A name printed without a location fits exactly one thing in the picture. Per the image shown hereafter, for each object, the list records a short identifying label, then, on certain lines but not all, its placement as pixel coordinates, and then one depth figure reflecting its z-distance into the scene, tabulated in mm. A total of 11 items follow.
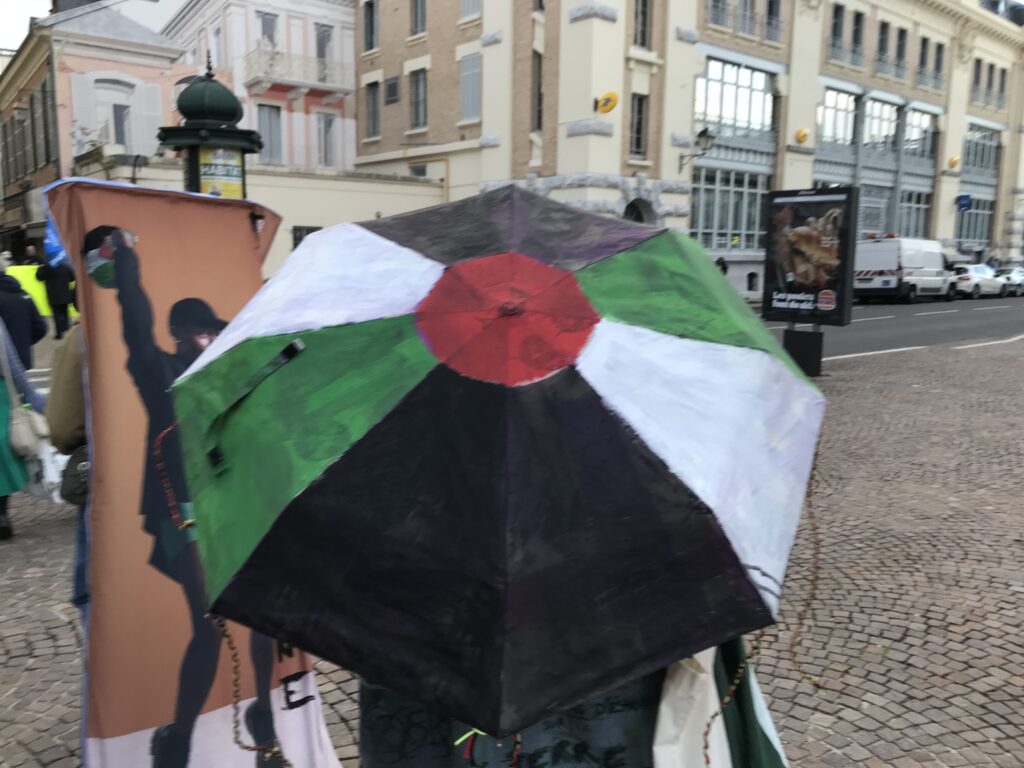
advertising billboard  11250
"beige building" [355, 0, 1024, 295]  22875
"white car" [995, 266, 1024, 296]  33191
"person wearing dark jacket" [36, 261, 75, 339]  11347
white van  27516
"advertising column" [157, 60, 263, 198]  7332
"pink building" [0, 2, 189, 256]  24406
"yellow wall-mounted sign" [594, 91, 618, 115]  21984
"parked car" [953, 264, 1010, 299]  30625
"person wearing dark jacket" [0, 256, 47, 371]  5641
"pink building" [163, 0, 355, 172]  26922
